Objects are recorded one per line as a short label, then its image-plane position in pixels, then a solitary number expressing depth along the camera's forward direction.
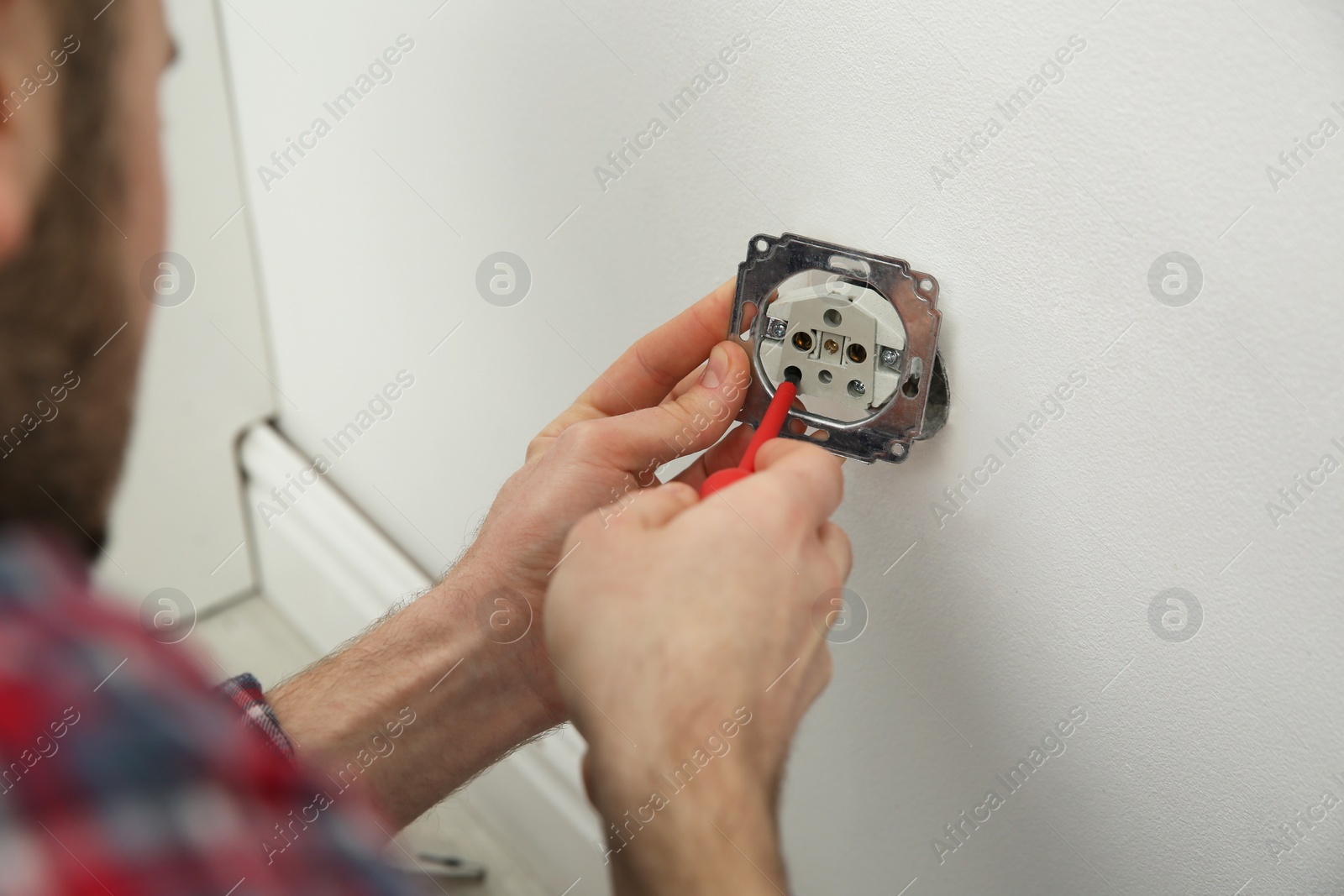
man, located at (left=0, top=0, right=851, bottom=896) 0.31
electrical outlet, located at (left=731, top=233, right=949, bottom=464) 0.52
